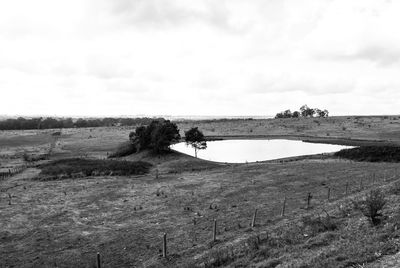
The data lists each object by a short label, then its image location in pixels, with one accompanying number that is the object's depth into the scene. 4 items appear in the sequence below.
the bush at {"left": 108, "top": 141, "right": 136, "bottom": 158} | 78.31
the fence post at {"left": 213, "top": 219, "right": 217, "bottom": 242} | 22.01
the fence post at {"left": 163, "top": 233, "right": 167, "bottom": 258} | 20.87
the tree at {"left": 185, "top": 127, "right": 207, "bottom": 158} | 77.25
